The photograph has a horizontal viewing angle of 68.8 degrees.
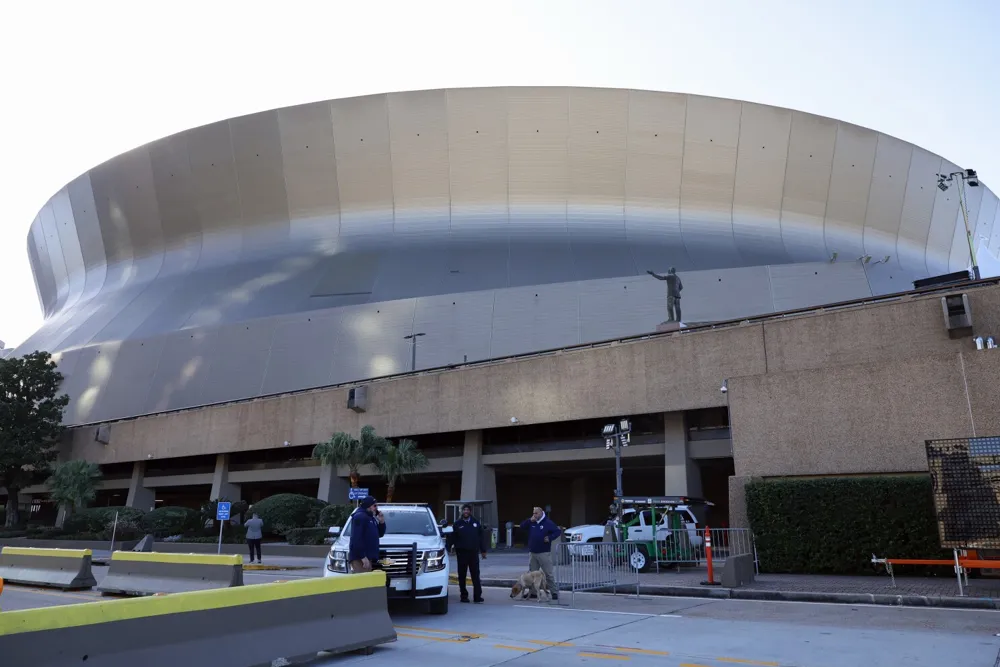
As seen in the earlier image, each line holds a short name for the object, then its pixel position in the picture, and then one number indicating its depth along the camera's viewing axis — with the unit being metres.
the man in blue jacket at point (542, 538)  12.49
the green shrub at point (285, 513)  30.34
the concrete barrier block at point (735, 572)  13.85
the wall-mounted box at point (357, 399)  34.22
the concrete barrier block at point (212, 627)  5.52
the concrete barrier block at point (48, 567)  14.66
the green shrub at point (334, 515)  28.36
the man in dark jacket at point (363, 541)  9.89
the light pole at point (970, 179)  25.59
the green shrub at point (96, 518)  35.51
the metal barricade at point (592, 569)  13.50
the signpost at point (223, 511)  23.09
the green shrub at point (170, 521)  34.47
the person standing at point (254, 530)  21.88
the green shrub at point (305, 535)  27.05
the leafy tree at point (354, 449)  31.34
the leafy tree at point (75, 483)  41.17
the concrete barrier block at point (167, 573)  11.59
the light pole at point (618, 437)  19.62
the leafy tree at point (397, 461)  30.95
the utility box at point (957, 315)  20.70
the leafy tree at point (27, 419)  43.94
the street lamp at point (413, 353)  37.72
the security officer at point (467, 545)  12.39
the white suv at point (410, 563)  10.68
